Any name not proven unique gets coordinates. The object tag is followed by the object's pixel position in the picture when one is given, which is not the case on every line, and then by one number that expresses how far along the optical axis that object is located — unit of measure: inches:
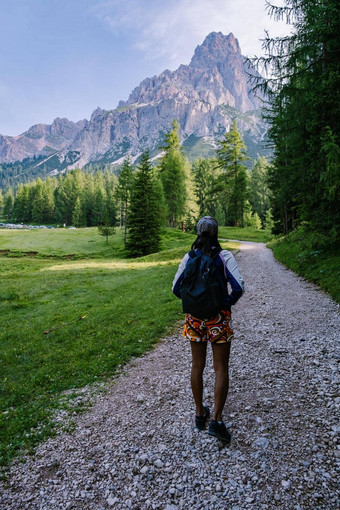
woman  148.2
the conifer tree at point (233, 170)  2081.7
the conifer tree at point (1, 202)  5924.2
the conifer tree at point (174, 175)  2119.8
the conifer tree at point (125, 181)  1707.7
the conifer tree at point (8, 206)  5374.0
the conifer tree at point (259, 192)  3270.2
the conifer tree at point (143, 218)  1369.3
